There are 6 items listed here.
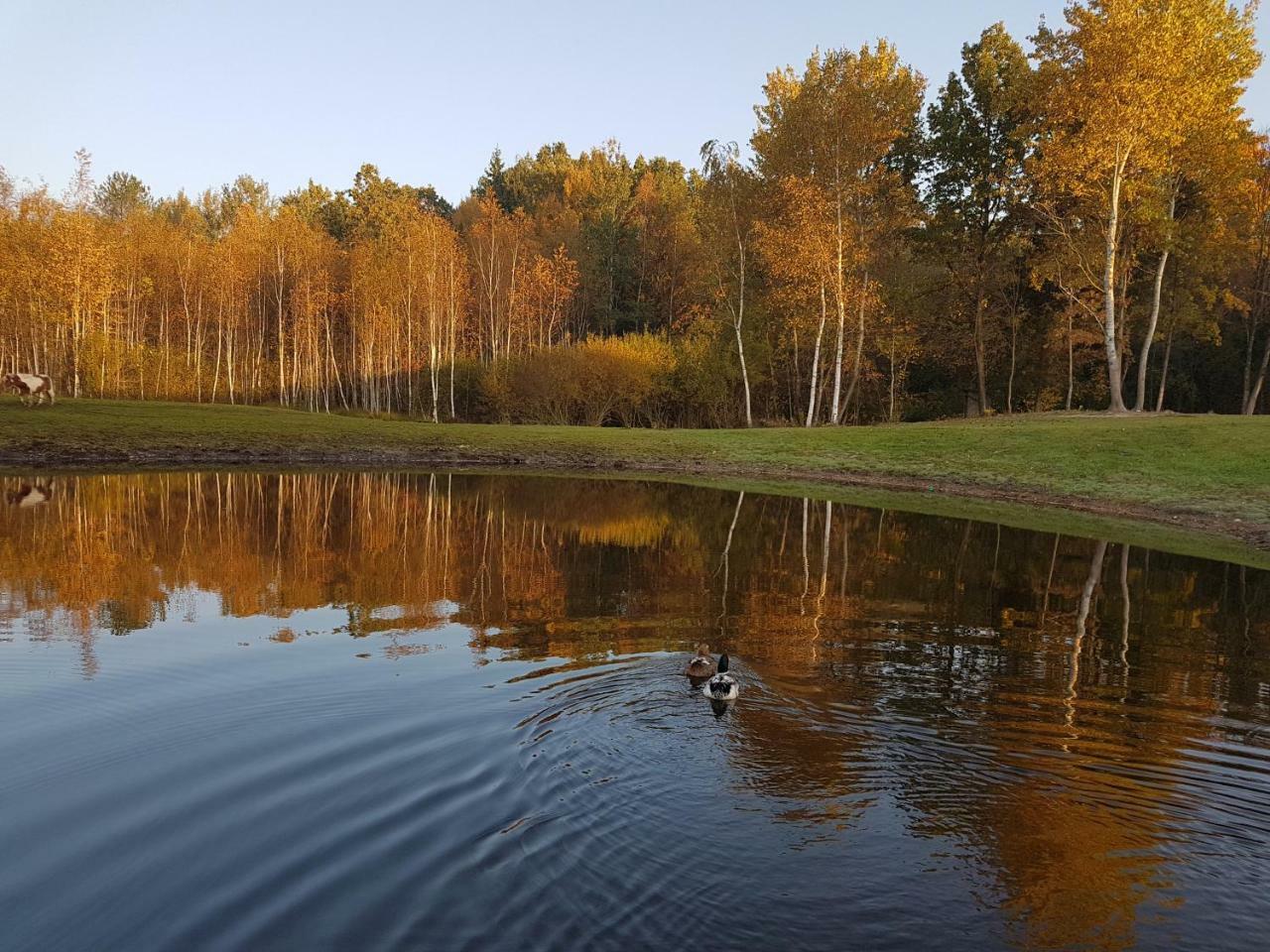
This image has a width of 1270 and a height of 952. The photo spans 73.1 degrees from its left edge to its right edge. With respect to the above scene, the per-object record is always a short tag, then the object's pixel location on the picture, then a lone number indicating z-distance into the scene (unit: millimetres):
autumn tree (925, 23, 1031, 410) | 44688
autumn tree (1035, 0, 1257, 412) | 33562
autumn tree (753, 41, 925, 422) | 42500
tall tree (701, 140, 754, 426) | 48344
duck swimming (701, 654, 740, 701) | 8203
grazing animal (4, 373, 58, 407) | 37688
